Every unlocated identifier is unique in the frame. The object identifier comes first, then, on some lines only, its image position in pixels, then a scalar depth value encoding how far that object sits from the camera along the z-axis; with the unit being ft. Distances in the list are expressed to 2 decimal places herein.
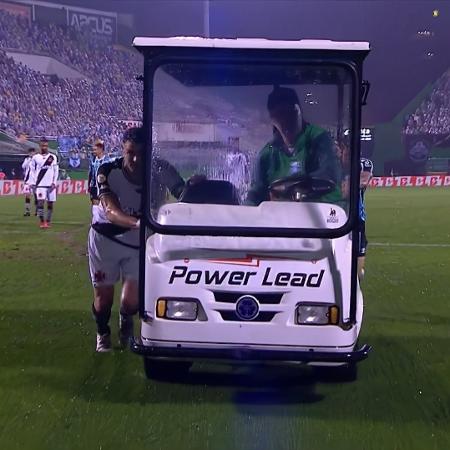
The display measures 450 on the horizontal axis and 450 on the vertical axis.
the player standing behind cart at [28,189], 67.29
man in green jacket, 17.03
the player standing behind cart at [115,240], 20.65
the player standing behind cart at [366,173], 25.59
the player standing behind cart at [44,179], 61.37
